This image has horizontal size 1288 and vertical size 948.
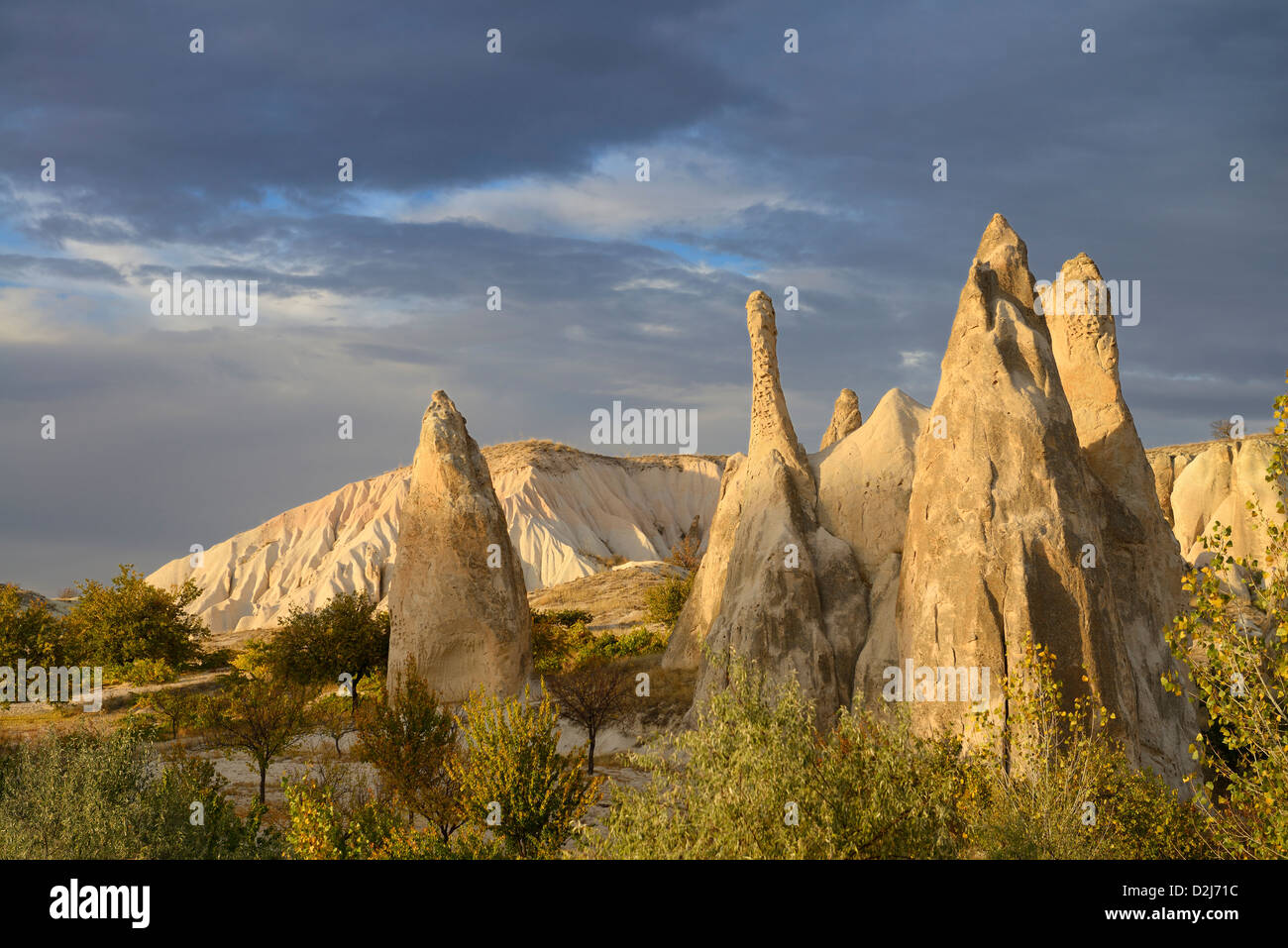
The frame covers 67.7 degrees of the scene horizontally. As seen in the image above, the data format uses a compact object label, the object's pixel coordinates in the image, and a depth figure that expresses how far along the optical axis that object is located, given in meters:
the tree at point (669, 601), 44.56
